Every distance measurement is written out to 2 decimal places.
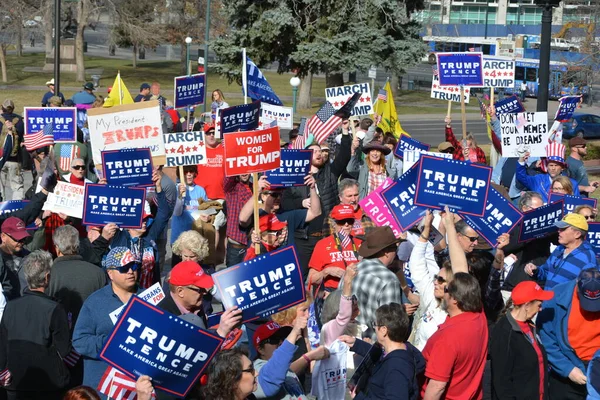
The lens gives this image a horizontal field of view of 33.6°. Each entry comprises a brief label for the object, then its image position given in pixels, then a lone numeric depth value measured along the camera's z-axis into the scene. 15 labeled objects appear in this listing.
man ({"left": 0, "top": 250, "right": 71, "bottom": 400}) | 7.15
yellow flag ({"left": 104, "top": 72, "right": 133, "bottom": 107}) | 17.01
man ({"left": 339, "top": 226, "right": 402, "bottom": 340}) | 7.50
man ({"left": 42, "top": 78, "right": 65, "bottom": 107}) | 22.58
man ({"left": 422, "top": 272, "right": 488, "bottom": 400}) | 6.56
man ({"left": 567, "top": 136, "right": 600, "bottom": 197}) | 14.18
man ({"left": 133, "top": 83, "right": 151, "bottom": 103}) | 21.95
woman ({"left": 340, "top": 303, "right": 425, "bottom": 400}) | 6.20
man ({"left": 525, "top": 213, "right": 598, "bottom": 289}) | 8.48
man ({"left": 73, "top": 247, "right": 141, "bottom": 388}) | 7.03
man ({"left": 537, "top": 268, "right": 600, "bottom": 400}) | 7.66
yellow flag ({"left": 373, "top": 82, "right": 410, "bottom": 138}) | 17.91
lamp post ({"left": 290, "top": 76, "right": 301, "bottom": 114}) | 28.59
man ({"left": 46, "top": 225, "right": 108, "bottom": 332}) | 8.29
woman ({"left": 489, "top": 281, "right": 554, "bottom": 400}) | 7.10
